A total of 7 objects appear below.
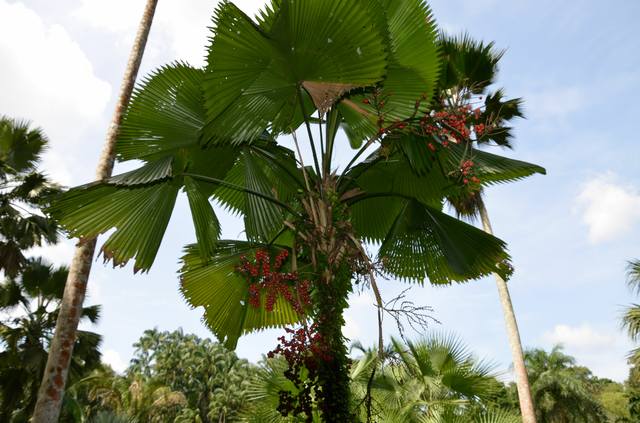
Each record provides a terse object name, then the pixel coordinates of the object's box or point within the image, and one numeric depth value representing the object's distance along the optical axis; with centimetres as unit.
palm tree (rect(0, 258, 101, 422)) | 1140
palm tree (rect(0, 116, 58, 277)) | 1070
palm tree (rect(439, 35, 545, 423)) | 806
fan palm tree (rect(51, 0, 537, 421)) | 367
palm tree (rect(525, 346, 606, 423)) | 2405
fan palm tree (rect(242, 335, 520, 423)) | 679
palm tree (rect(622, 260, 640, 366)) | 1150
